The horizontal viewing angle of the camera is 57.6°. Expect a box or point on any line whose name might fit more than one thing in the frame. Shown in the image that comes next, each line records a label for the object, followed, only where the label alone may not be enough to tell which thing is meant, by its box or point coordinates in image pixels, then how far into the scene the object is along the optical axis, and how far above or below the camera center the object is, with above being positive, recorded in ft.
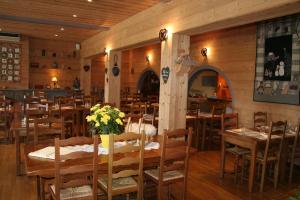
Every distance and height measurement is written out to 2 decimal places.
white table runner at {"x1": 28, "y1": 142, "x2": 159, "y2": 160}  8.89 -2.12
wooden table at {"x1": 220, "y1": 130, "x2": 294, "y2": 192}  12.73 -2.34
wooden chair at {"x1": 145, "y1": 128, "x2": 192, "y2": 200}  9.45 -2.50
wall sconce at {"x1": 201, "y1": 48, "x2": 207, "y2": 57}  24.98 +3.75
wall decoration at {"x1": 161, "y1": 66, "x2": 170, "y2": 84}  16.85 +1.17
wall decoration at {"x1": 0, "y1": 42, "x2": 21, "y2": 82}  35.55 +3.53
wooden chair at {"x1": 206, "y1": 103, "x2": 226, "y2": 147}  20.68 -2.54
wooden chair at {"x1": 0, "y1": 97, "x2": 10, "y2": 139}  19.75 -2.16
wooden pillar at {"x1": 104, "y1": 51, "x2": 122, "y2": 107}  27.09 +1.19
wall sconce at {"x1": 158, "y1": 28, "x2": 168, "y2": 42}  17.08 +3.62
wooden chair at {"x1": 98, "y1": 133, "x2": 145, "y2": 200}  8.41 -2.53
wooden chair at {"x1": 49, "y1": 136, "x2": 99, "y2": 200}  7.69 -2.42
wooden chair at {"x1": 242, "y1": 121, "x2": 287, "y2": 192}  12.94 -2.84
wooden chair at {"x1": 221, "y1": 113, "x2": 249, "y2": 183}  14.02 -2.99
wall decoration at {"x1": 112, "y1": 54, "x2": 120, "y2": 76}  27.09 +2.25
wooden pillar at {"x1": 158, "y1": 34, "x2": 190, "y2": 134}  16.58 +0.27
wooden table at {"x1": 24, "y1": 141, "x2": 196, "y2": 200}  7.76 -2.26
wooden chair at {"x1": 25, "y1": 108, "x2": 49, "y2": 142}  12.84 -1.50
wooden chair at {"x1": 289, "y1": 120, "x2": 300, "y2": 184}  14.11 -2.99
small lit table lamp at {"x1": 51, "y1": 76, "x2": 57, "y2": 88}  39.53 +1.34
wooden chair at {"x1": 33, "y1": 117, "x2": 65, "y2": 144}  10.75 -1.66
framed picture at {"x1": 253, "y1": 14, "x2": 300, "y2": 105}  17.29 +2.26
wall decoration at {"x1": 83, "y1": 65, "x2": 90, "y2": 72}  38.78 +3.21
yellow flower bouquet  9.75 -1.06
